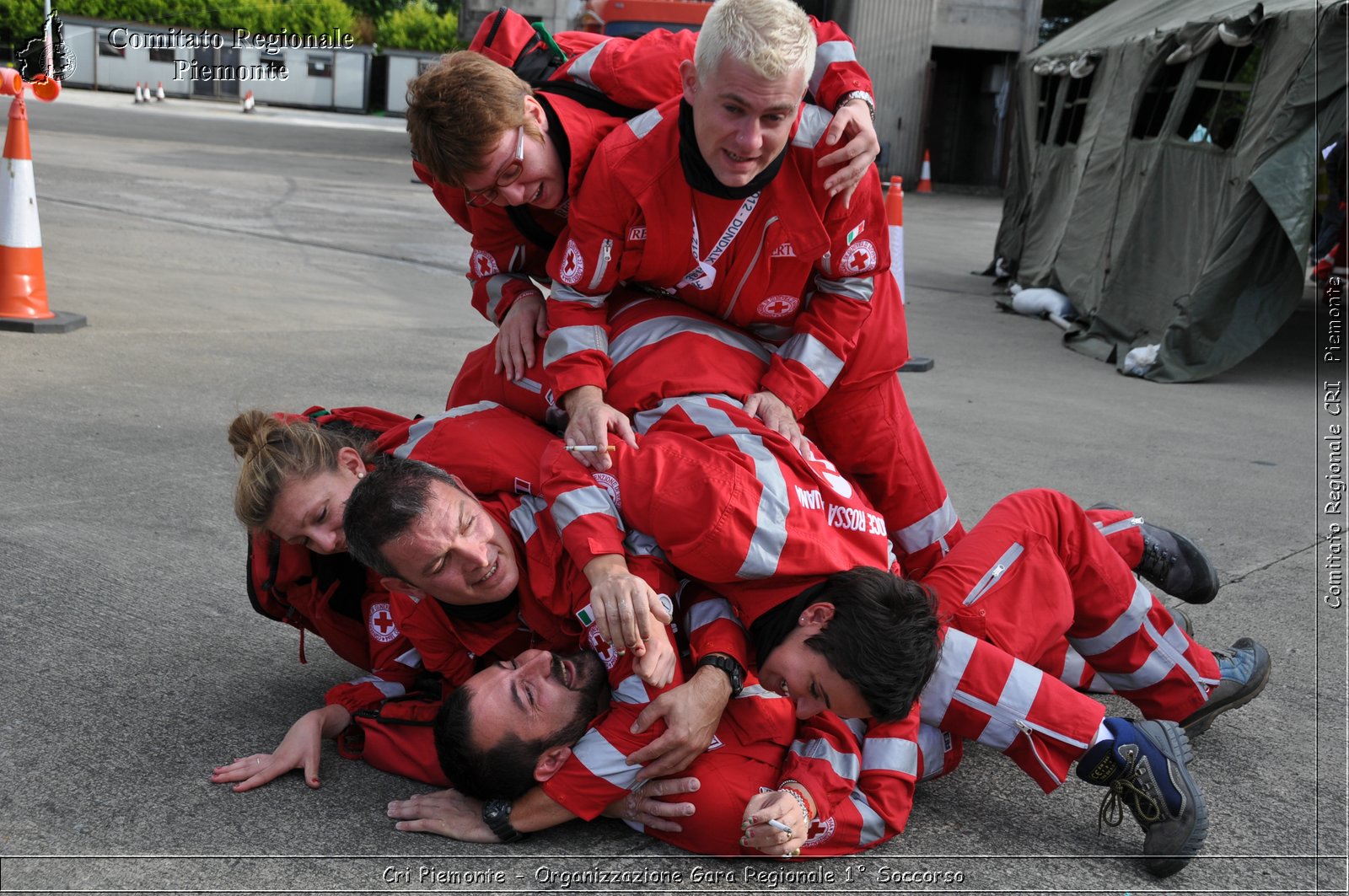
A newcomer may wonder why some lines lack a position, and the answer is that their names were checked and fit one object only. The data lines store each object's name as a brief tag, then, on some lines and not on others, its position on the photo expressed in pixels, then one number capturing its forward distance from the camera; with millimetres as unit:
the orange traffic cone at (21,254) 6191
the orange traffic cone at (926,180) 22781
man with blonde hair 2637
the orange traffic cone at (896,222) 7457
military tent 7109
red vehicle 13148
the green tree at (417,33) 41344
